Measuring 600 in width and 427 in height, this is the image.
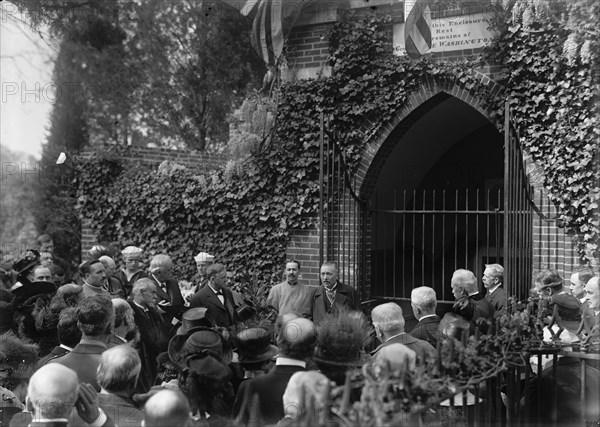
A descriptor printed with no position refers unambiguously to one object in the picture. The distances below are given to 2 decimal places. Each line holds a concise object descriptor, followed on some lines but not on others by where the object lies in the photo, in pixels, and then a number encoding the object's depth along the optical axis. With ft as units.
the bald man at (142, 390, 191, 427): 10.14
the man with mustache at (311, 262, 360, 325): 27.07
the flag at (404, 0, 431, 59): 29.73
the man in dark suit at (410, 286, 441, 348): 18.34
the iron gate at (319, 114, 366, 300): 32.22
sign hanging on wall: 29.84
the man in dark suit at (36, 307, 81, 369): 15.67
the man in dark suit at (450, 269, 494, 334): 19.11
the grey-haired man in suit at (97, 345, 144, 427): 12.57
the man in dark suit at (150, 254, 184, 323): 26.20
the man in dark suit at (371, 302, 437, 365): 15.69
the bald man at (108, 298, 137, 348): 17.13
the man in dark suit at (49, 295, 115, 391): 14.70
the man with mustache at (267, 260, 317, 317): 28.71
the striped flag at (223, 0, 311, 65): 33.78
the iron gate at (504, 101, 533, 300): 22.24
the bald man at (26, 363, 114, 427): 11.02
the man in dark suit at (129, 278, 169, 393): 19.10
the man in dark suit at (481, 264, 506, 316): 24.27
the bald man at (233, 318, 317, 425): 12.82
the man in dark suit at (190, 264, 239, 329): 24.81
